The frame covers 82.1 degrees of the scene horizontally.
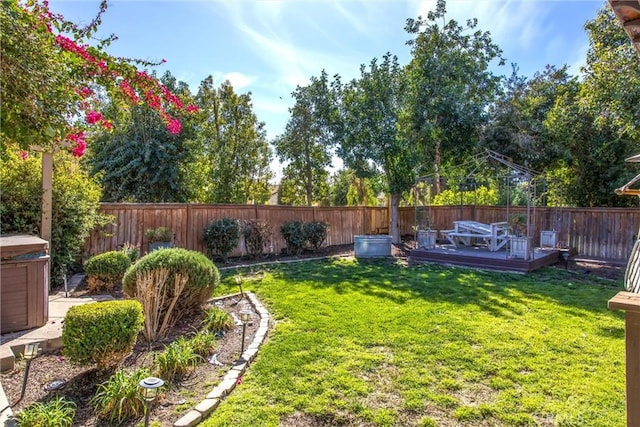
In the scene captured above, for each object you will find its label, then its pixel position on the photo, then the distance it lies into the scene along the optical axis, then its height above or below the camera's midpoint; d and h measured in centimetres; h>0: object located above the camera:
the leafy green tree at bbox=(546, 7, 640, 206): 767 +243
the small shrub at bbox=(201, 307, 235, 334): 432 -142
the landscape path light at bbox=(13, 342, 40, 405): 264 -114
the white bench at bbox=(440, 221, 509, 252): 994 -65
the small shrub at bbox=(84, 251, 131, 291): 598 -116
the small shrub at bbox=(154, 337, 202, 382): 314 -141
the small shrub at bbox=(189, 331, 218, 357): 365 -143
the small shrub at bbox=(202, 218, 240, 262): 924 -85
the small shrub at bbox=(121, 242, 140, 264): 697 -100
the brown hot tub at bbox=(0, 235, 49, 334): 363 -88
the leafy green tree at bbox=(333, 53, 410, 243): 1177 +253
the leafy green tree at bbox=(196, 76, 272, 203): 1627 +284
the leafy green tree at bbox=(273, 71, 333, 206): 1353 +288
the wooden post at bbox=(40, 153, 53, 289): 538 +1
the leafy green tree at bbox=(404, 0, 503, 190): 1155 +395
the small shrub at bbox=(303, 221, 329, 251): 1093 -81
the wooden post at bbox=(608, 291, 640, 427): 143 -57
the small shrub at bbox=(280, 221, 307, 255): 1063 -89
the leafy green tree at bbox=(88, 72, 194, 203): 1346 +150
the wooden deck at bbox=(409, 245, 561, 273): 858 -120
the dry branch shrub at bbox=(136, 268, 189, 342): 393 -110
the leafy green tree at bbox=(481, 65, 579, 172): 1203 +292
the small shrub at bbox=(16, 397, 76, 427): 229 -140
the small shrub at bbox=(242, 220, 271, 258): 998 -87
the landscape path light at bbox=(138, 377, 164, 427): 227 -118
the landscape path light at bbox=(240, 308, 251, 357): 364 -118
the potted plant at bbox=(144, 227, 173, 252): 833 -81
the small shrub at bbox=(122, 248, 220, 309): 445 -86
